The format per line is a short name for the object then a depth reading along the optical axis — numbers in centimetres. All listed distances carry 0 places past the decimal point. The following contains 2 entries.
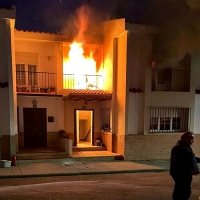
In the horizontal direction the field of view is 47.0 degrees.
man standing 446
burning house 1159
